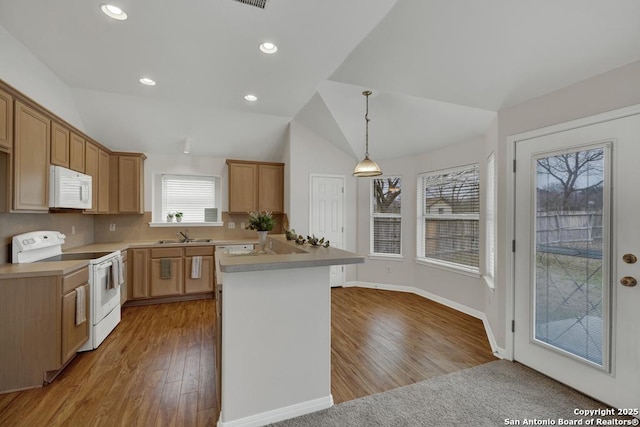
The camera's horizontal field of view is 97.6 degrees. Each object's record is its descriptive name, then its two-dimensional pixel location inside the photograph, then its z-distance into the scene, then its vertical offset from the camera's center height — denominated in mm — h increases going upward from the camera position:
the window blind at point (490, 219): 3466 -57
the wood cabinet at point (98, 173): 3775 +567
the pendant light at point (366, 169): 3487 +560
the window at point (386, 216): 5105 -35
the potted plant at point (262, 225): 2988 -122
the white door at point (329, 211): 5082 +51
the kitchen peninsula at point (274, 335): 1790 -825
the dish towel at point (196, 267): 4504 -865
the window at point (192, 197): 5104 +302
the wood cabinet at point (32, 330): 2219 -954
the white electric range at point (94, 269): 2750 -625
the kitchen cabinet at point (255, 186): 5129 +513
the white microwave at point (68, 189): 2877 +270
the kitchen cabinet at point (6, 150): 2244 +509
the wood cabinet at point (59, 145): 2920 +739
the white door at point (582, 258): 1953 -342
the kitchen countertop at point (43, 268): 2240 -476
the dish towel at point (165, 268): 4391 -865
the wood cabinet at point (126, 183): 4504 +485
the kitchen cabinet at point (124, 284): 3937 -1036
